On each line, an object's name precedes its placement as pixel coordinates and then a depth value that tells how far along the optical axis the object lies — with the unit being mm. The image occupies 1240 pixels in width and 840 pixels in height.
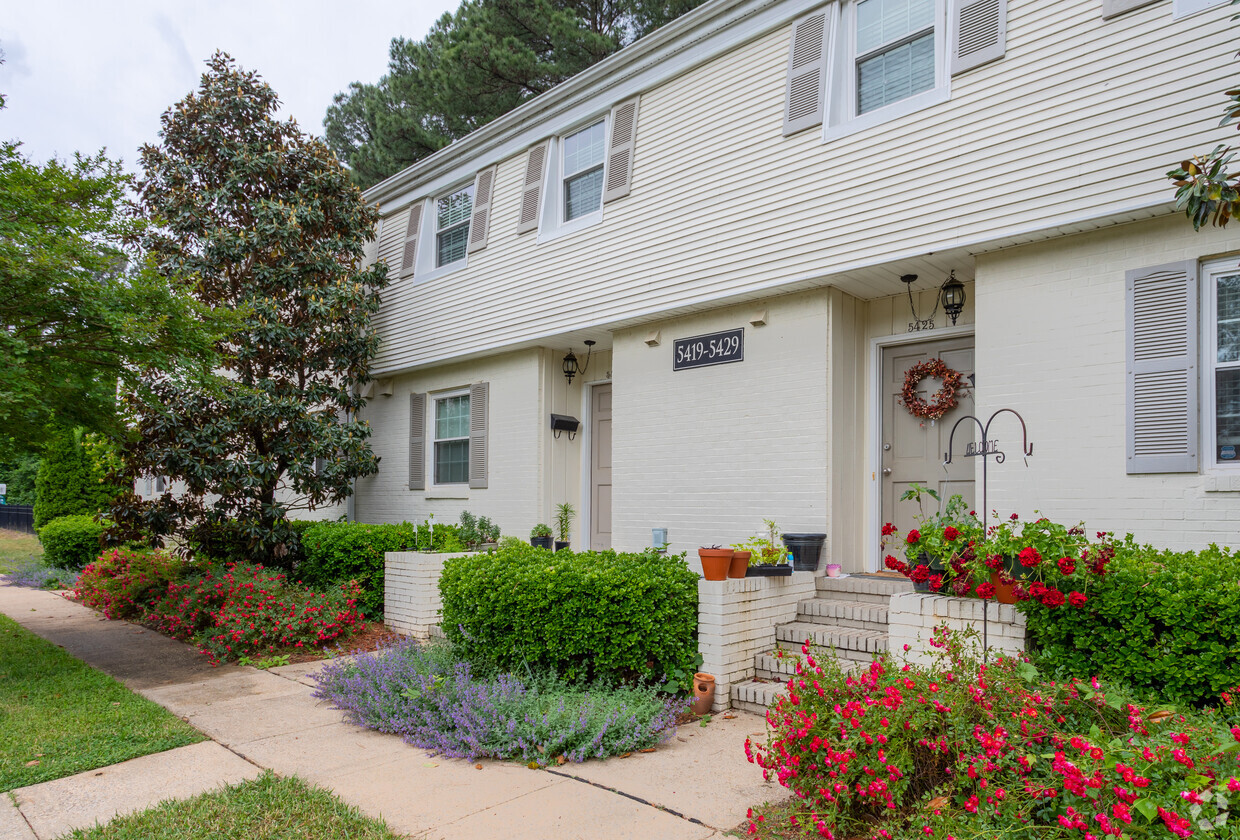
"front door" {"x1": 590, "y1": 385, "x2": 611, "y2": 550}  9500
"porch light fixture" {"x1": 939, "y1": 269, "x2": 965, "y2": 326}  6410
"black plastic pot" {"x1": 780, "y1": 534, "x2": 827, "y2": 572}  6582
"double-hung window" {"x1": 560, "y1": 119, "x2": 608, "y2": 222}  8898
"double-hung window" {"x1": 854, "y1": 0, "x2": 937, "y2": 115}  6199
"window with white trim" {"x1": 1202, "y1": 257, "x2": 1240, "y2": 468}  4789
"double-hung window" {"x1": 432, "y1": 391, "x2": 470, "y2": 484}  10656
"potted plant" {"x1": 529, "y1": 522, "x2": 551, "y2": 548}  9008
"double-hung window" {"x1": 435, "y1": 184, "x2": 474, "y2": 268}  10695
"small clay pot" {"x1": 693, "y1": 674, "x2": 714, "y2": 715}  5281
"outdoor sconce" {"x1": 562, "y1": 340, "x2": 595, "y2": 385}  9703
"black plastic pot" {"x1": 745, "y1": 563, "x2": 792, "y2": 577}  6004
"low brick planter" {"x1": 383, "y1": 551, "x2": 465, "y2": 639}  7957
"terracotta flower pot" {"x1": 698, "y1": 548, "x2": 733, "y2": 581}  5594
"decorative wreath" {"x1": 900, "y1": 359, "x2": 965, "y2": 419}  6477
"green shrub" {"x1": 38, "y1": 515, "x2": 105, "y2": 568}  13500
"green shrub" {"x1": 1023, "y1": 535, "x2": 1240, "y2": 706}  3527
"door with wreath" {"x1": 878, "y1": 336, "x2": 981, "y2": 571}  6445
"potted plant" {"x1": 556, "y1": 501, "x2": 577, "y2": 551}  9492
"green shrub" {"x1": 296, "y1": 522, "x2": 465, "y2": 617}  8930
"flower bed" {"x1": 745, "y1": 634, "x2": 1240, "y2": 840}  2625
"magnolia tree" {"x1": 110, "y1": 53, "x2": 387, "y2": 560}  9375
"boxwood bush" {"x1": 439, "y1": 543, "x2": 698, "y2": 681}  5309
